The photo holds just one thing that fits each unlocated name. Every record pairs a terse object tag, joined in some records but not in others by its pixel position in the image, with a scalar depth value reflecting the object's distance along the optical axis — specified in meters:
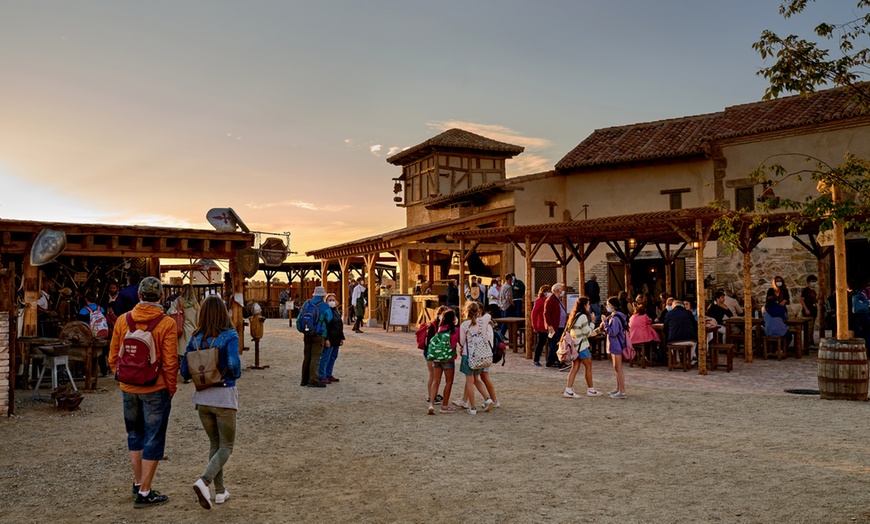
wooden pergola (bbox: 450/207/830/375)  11.05
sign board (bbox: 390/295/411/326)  20.77
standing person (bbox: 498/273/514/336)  16.00
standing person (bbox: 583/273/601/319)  14.71
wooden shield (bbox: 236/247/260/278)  12.99
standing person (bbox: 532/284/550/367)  12.34
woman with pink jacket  11.81
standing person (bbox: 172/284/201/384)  10.30
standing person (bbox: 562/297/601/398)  8.86
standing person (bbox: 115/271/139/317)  10.42
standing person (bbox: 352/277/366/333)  20.89
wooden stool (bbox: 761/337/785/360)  12.55
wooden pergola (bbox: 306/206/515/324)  20.86
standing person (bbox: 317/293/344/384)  10.29
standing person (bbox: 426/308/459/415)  7.86
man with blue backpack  10.10
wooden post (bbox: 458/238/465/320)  16.40
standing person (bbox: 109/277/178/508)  4.55
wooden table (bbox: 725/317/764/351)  13.01
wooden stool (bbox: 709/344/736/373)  11.17
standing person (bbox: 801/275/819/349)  14.56
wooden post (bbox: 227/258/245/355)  12.78
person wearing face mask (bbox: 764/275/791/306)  12.66
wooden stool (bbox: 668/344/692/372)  11.51
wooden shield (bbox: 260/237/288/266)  15.53
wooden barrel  8.43
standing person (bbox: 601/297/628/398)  8.90
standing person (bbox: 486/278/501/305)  16.91
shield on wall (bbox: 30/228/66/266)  10.64
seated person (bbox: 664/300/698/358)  11.52
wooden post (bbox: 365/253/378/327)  23.19
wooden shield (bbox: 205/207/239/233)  13.01
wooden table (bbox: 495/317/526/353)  14.78
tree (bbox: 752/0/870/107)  6.11
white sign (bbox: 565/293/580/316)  17.92
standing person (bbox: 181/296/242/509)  4.60
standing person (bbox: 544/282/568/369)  11.54
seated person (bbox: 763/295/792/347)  12.58
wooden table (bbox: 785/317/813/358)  13.02
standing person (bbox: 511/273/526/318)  16.20
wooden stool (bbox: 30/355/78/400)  9.09
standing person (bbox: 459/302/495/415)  7.87
